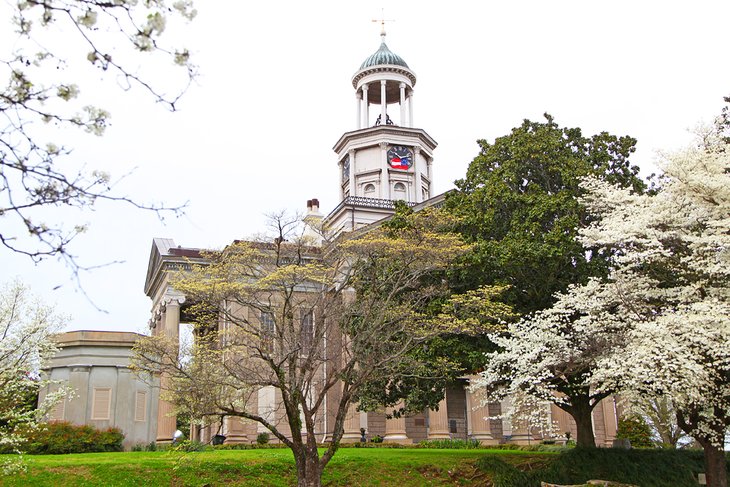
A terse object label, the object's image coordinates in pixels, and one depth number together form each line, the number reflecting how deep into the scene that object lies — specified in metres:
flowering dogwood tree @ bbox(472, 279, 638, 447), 22.28
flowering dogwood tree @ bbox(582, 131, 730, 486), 19.44
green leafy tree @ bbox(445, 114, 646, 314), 24.83
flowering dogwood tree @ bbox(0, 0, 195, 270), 5.95
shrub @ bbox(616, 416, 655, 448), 48.22
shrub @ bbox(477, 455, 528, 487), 24.02
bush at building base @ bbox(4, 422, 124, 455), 31.13
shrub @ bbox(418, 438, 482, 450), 37.34
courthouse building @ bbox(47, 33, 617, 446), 40.53
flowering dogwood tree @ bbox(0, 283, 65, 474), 21.42
